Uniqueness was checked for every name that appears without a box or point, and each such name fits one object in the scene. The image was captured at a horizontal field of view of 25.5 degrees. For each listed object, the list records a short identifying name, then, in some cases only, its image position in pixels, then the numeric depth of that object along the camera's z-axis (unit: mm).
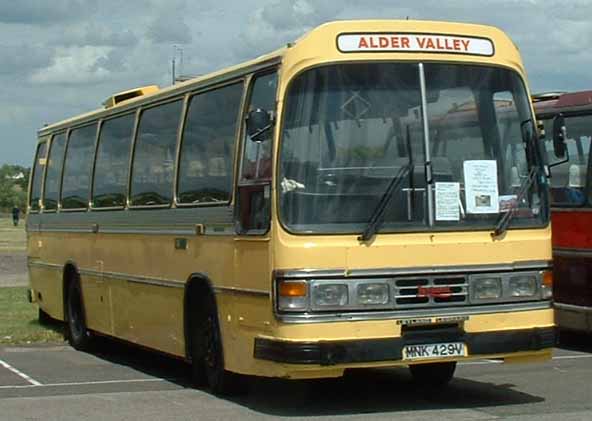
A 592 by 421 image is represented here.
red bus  15345
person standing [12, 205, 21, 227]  93175
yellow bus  10438
